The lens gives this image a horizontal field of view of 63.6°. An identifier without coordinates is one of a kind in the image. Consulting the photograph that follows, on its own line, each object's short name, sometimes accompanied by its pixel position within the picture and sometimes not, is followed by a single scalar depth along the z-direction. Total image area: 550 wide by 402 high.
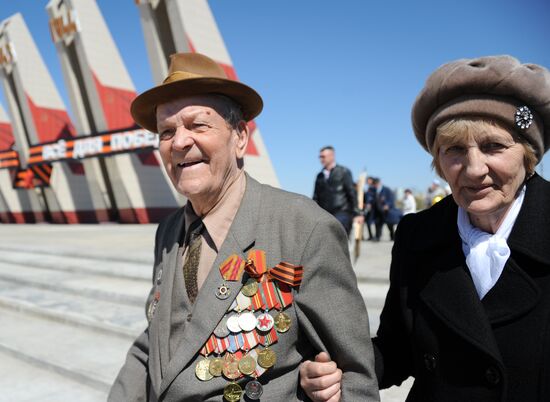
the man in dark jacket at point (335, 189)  6.63
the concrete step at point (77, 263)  6.85
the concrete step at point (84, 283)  5.81
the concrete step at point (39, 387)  3.55
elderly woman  1.26
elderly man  1.47
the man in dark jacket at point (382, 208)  10.33
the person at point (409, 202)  11.33
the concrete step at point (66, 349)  3.84
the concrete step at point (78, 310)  4.78
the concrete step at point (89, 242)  8.08
